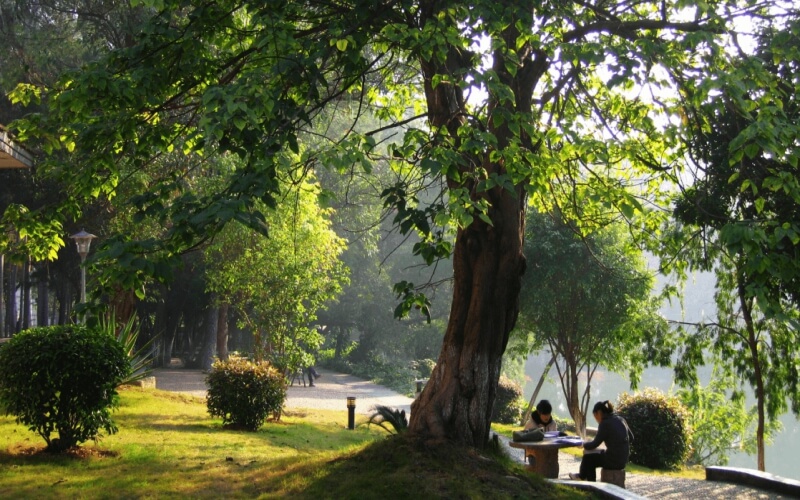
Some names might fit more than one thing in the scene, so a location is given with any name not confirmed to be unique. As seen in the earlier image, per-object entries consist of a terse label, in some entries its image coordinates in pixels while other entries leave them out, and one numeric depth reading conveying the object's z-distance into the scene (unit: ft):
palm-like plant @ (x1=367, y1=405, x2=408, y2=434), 33.32
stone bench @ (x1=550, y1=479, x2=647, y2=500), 27.87
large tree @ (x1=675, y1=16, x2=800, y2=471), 21.08
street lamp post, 58.90
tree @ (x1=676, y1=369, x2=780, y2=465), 75.66
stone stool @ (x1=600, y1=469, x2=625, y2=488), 33.99
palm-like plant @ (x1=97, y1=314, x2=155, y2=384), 47.14
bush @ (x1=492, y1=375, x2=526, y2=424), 79.97
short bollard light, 58.59
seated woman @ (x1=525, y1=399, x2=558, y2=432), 37.52
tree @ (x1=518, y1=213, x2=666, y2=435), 67.72
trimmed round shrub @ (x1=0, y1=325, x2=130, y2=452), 31.35
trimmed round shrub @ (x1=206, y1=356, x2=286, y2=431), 47.75
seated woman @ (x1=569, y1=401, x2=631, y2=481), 33.01
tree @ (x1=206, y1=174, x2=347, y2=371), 62.18
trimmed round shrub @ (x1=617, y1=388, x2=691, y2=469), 57.52
